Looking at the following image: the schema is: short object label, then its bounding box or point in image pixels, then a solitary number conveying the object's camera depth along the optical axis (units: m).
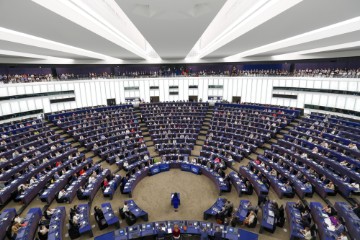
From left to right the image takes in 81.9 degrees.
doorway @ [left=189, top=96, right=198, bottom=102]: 35.59
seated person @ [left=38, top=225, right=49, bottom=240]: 9.75
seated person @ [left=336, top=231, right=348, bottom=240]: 8.70
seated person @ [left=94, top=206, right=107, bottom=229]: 10.90
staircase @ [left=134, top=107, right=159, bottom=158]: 21.06
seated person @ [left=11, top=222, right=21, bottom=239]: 9.64
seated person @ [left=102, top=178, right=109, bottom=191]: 14.17
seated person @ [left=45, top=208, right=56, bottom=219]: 11.00
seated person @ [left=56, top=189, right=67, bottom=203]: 12.78
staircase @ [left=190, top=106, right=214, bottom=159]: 21.19
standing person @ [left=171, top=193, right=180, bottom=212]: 12.66
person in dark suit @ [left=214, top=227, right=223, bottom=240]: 9.62
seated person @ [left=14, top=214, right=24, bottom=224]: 9.98
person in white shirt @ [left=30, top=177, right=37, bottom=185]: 13.55
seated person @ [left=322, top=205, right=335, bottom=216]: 10.48
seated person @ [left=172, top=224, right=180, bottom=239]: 9.71
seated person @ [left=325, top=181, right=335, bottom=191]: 12.59
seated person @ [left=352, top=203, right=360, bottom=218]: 10.27
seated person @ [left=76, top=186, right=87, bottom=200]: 13.09
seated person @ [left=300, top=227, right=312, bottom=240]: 9.30
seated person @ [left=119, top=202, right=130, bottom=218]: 11.57
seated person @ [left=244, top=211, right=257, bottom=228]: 10.73
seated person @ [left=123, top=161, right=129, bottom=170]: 17.20
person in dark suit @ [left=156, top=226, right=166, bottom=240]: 9.98
